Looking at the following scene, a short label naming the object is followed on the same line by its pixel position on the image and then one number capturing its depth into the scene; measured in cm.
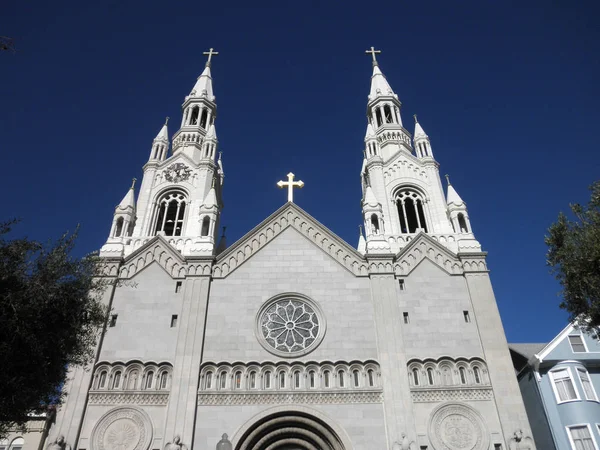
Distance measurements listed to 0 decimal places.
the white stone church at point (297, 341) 2269
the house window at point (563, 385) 2384
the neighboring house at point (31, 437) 2320
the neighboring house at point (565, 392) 2291
